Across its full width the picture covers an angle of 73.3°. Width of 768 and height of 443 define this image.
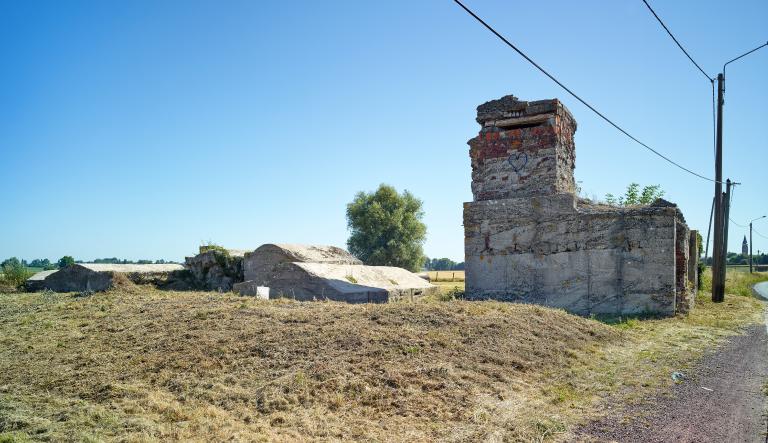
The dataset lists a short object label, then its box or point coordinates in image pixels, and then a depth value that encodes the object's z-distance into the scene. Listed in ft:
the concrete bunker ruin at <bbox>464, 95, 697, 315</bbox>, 33.01
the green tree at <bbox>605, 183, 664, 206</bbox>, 83.69
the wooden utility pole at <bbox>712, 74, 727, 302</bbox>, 55.62
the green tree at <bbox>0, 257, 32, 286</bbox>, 48.47
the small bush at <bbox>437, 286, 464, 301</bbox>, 37.11
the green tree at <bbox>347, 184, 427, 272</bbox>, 135.18
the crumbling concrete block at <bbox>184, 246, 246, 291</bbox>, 44.65
